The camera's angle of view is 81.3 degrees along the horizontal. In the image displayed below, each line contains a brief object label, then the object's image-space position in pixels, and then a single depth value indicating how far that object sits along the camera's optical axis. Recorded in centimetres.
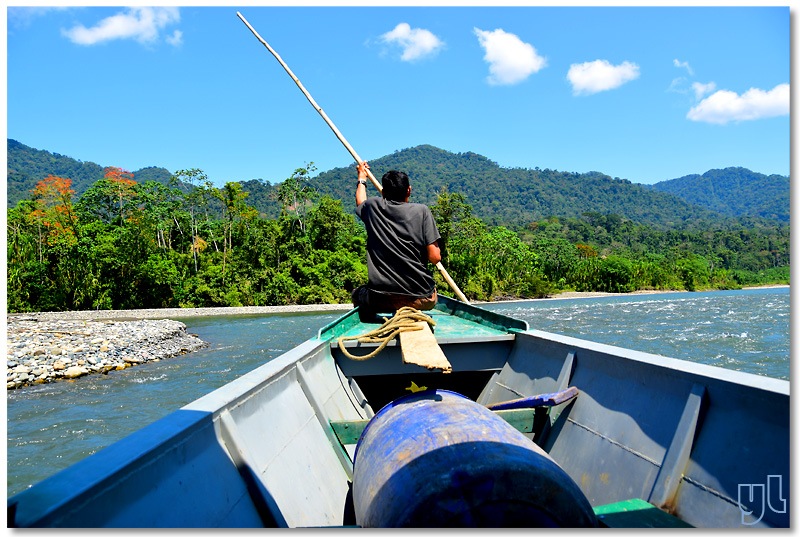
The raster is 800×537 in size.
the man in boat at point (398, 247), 315
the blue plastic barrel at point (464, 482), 118
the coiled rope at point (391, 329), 270
